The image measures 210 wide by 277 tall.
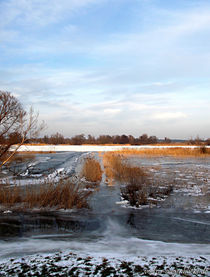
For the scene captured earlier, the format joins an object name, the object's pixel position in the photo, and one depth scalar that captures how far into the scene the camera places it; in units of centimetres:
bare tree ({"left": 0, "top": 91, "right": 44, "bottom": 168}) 1272
